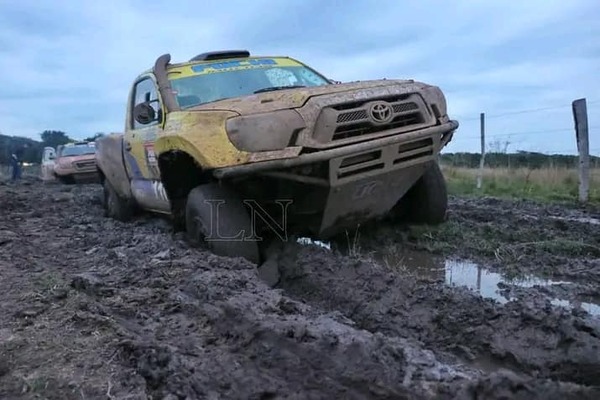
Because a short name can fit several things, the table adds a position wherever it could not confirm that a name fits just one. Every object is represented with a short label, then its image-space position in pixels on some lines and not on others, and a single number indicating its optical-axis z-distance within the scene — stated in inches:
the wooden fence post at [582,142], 384.5
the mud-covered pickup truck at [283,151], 180.4
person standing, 1105.1
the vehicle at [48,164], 911.0
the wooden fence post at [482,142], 542.3
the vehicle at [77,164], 810.2
